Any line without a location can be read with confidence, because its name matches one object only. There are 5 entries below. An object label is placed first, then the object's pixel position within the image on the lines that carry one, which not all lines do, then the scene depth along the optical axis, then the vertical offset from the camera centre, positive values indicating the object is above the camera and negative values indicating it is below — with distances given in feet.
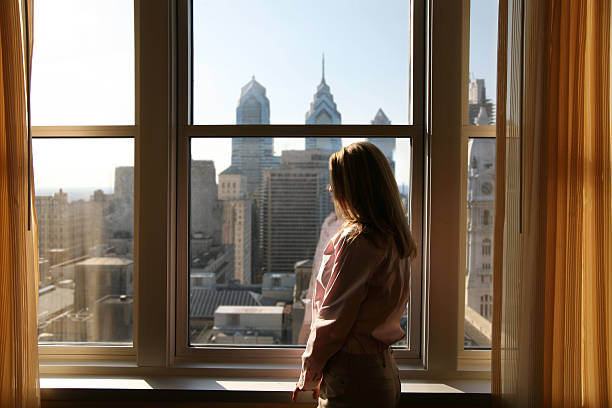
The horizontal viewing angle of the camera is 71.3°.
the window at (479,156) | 5.69 +0.45
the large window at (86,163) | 5.91 +0.38
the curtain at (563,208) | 4.66 -0.21
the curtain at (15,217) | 4.83 -0.31
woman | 4.11 -1.02
